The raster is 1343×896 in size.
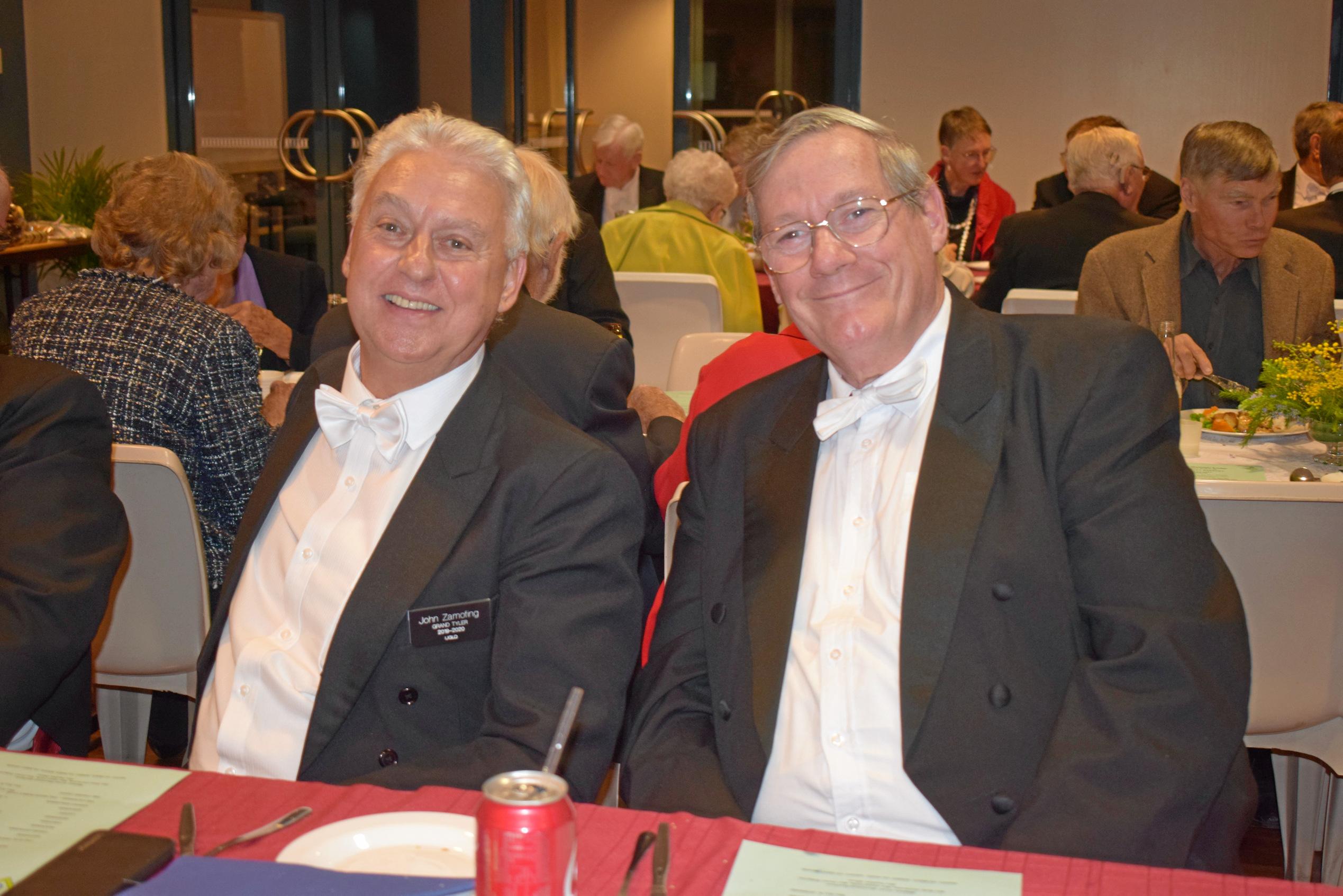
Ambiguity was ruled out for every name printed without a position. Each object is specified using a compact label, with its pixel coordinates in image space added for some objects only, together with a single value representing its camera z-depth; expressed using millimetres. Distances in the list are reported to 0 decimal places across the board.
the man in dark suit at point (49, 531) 1847
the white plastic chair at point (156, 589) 2498
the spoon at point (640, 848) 1074
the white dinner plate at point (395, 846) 1133
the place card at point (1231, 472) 2594
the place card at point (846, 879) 1092
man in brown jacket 3557
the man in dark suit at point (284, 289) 4523
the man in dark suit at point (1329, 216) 4629
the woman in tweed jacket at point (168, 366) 2697
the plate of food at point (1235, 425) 2973
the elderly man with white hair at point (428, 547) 1620
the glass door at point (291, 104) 8828
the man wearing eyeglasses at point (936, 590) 1470
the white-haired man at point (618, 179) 7672
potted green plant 7359
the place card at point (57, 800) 1150
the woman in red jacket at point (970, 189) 7520
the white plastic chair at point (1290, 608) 2271
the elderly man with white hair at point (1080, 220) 5059
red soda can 890
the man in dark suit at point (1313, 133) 5062
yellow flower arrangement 2623
